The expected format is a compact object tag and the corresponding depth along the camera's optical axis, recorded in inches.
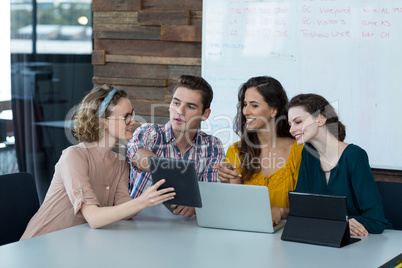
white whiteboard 136.5
